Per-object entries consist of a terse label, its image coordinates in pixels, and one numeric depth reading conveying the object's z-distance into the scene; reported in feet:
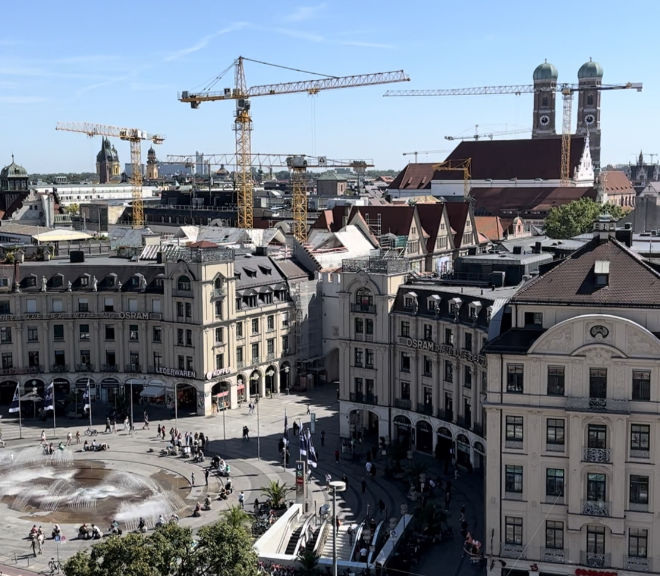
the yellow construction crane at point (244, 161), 597.11
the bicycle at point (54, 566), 216.17
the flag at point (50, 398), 315.99
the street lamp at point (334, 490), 166.30
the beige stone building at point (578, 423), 201.57
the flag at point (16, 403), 319.00
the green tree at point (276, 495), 250.57
